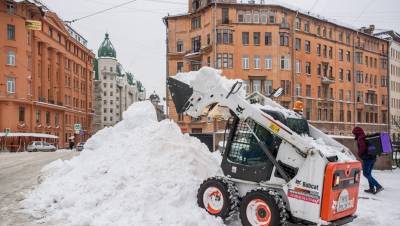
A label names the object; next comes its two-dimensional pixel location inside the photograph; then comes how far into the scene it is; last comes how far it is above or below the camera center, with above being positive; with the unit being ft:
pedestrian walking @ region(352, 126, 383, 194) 40.32 -4.03
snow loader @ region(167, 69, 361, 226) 24.43 -3.15
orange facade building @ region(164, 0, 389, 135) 183.32 +27.79
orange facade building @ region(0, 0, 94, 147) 195.33 +21.38
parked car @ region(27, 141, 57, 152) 178.82 -12.55
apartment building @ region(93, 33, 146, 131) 433.07 +29.35
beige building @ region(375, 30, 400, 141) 279.69 +29.01
